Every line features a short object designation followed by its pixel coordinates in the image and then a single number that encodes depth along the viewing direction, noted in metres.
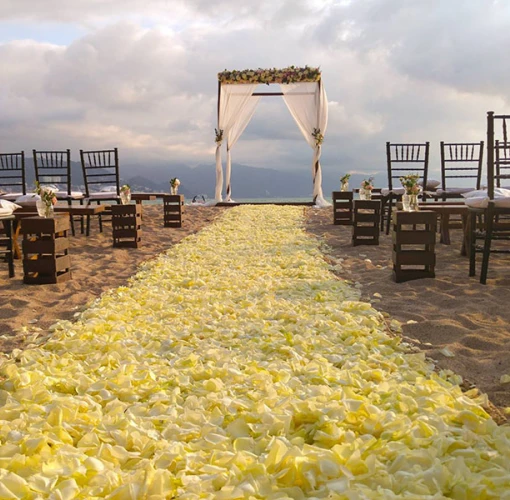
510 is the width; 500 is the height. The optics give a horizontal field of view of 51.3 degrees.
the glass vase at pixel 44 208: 4.63
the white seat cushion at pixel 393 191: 7.13
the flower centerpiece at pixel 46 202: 4.61
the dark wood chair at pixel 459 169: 7.58
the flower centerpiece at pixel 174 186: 9.08
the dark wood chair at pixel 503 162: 4.24
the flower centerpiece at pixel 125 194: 6.73
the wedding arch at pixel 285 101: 12.47
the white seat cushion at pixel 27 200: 6.82
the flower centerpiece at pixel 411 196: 4.52
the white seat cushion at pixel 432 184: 8.14
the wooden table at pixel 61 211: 5.39
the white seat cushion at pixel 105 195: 8.17
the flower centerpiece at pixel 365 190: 6.82
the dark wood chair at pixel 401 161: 7.25
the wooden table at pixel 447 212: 5.04
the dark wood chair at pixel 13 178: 7.54
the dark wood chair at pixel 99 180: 8.10
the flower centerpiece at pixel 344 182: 9.14
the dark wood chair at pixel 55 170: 7.72
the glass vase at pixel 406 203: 4.52
